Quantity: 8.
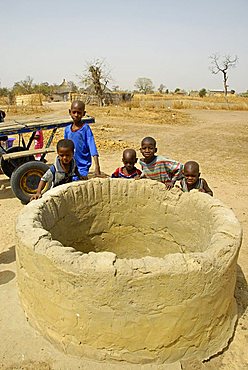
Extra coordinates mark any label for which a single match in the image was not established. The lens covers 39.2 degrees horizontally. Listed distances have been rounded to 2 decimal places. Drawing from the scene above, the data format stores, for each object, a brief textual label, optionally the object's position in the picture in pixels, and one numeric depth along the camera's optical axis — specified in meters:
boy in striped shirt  3.42
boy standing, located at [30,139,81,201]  3.14
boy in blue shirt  3.61
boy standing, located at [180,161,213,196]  3.13
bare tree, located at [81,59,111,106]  24.70
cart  5.13
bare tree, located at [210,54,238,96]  35.49
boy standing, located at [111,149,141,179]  3.46
